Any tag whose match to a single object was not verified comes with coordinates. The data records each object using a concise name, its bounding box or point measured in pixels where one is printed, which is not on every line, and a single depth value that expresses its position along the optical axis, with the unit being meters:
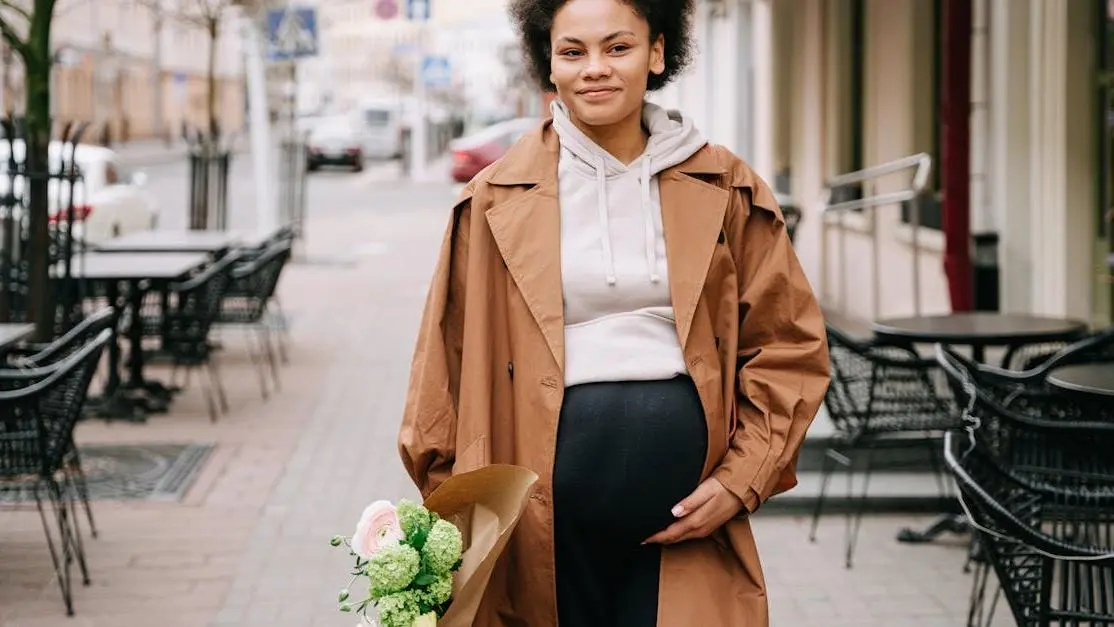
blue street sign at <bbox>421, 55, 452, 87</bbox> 39.00
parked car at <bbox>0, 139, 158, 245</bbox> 14.87
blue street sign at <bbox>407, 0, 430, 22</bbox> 33.19
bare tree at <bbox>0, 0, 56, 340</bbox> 8.09
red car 35.28
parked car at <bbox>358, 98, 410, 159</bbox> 51.16
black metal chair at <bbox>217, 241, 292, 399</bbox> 10.62
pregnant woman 2.76
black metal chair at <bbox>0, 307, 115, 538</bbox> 6.44
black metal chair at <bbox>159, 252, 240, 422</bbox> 9.66
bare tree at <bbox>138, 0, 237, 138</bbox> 16.36
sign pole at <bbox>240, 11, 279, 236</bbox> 19.53
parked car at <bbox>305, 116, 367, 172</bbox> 44.53
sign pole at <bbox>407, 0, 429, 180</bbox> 39.00
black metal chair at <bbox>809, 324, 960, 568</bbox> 6.33
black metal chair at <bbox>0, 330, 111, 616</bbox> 5.62
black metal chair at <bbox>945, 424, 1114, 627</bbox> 3.69
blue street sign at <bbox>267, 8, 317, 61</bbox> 20.19
